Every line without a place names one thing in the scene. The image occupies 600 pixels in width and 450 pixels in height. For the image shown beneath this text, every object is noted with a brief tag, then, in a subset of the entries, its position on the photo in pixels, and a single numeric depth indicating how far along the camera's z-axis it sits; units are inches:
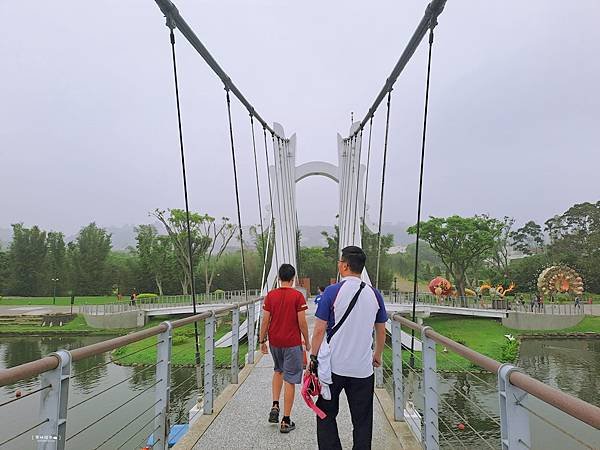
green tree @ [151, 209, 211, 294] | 1146.0
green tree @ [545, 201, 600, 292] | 1226.0
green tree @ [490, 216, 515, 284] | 1364.4
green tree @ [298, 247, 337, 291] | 1408.7
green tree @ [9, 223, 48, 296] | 1491.1
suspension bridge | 54.8
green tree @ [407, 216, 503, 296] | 1038.4
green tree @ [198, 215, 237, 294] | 1218.6
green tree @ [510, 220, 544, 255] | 1745.8
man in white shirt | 82.6
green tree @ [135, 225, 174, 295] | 1370.6
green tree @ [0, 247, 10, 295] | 1475.1
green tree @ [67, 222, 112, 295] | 1503.4
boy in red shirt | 123.7
